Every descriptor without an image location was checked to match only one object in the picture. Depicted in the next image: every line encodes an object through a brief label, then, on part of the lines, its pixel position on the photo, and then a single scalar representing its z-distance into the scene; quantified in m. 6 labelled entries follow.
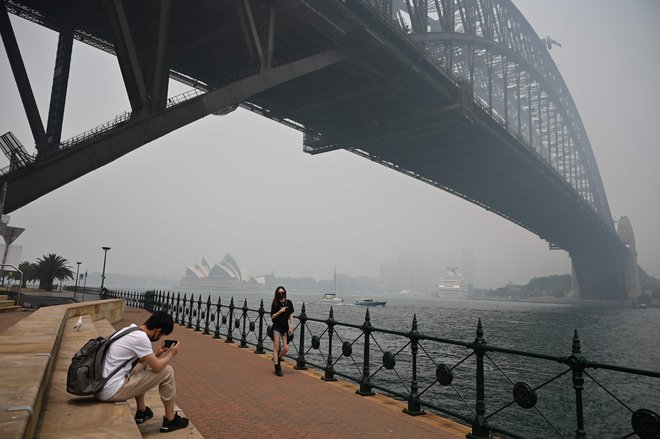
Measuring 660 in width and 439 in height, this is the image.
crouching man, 4.30
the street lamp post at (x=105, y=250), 35.47
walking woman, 9.23
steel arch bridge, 15.52
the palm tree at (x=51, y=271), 51.84
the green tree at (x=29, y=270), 57.02
